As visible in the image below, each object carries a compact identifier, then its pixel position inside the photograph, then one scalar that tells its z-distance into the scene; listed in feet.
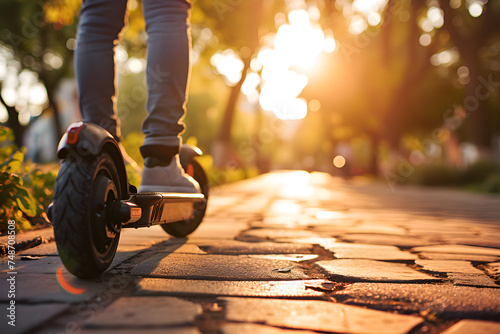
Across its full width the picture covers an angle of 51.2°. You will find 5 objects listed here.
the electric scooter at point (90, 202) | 5.98
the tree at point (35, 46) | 55.06
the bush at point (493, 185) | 41.70
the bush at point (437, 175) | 56.70
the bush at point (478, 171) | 53.62
